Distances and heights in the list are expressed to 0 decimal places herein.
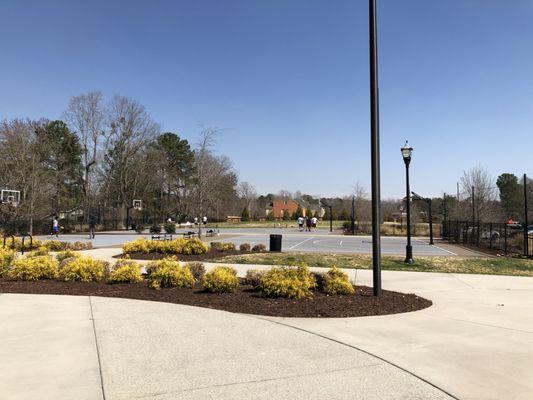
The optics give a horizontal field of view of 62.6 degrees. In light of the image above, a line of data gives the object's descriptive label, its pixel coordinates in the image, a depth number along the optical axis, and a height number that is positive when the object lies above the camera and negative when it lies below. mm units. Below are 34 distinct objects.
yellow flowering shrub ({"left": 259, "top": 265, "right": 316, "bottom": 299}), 8203 -1213
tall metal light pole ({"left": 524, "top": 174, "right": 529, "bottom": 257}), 18797 -869
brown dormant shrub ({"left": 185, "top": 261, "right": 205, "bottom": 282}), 10691 -1262
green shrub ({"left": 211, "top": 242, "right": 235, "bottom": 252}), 19042 -1225
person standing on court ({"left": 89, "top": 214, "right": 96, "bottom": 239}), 33562 -906
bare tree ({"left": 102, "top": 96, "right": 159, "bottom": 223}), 51938 +7138
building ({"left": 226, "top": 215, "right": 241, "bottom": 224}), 88138 +61
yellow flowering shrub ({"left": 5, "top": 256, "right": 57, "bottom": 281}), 10500 -1216
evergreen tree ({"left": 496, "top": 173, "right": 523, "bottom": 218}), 61894 +4194
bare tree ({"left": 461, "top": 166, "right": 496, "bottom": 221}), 45031 +2569
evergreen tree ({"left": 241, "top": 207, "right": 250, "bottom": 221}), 90950 +701
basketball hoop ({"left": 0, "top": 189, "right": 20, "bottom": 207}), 32000 +1585
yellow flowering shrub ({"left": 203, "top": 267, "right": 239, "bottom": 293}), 8766 -1256
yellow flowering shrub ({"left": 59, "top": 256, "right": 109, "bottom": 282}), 10344 -1241
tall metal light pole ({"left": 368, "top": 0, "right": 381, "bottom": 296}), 8562 +2023
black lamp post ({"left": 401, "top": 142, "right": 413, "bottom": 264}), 16891 +2244
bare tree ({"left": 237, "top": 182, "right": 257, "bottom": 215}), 109562 +6330
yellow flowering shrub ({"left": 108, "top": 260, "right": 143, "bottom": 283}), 10031 -1271
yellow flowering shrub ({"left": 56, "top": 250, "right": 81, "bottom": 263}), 12984 -1073
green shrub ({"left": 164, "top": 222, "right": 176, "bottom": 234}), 36219 -720
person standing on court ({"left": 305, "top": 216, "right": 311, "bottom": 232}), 49384 -440
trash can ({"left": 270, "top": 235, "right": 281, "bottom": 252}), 19328 -1046
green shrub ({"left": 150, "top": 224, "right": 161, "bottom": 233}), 37156 -835
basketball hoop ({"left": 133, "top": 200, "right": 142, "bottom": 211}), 48031 +1717
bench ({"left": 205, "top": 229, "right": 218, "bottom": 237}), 35697 -1188
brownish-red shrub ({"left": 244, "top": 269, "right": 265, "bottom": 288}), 9579 -1294
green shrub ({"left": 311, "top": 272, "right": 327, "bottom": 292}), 8906 -1271
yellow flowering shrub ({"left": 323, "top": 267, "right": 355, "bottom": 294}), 8641 -1315
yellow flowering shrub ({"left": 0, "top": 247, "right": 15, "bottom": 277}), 10960 -1011
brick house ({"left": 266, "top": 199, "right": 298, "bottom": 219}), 125875 +3875
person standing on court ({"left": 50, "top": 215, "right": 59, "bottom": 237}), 35781 -589
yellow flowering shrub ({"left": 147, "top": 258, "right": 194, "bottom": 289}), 9453 -1246
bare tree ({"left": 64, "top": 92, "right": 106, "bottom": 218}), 49812 +10733
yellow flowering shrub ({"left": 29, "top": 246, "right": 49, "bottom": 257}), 14789 -1119
